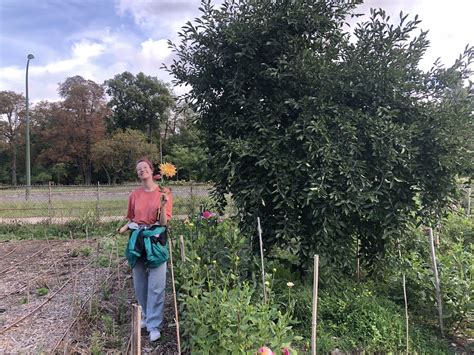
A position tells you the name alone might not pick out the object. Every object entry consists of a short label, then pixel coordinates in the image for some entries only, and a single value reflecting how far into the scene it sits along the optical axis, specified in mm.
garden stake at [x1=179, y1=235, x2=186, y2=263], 3172
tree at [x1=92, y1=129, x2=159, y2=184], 32344
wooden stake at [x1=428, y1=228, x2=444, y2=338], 3498
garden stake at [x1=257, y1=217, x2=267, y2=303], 2888
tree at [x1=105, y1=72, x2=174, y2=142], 40969
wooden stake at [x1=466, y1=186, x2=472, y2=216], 8273
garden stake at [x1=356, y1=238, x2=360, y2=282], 4445
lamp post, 16125
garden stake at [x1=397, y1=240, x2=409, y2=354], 3261
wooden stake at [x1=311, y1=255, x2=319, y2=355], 2379
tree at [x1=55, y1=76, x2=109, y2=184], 35656
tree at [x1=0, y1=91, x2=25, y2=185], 37875
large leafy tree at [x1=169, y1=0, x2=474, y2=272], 3449
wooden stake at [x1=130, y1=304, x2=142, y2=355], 1972
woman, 3068
